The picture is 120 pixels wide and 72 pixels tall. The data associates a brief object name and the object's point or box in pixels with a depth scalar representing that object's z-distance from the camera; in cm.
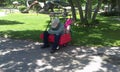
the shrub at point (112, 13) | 947
